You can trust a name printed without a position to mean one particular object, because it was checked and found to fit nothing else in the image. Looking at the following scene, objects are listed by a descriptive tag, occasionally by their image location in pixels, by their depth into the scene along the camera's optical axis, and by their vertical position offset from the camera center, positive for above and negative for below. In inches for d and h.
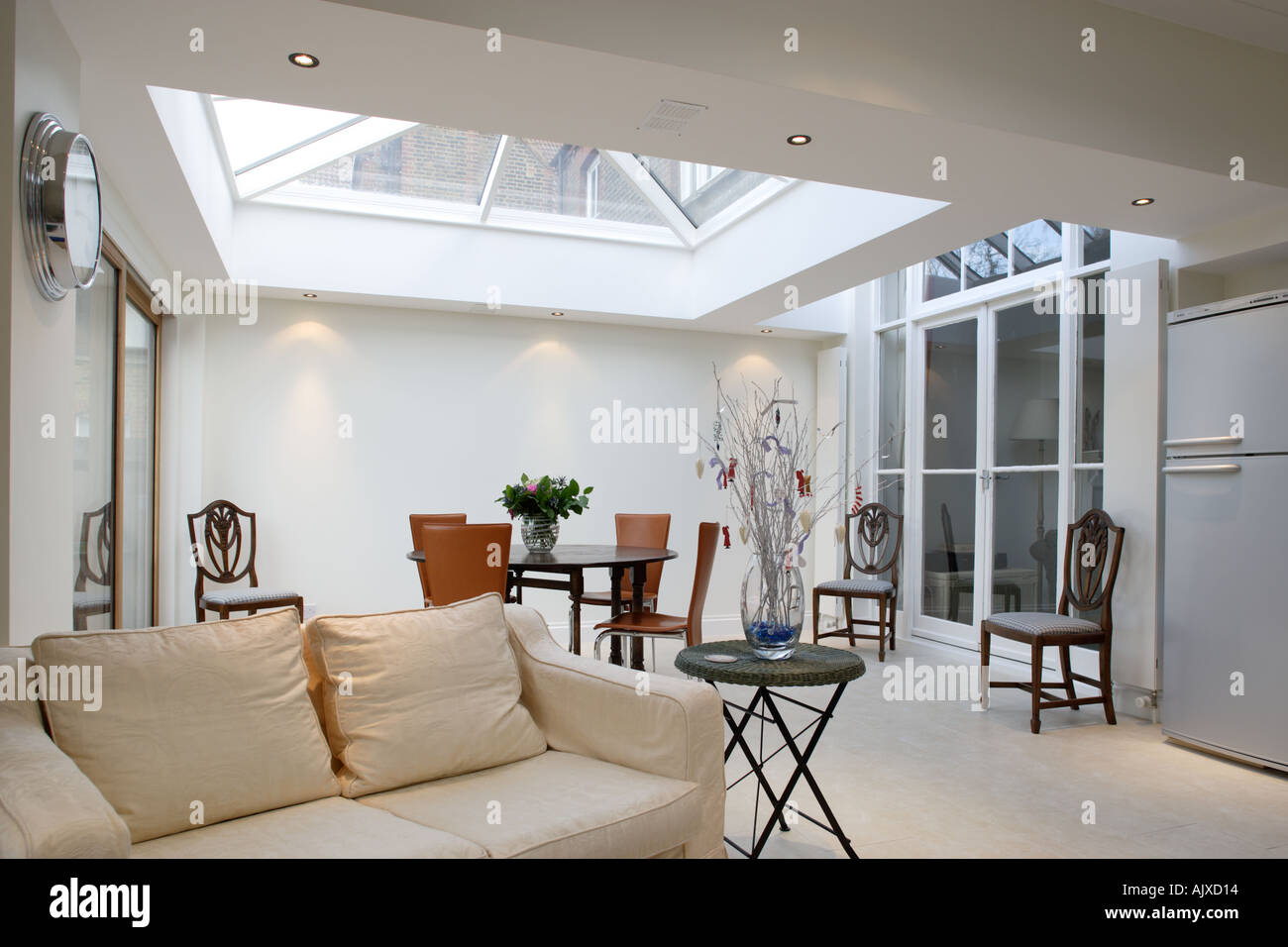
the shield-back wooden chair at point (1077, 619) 163.2 -27.0
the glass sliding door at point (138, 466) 186.1 +2.3
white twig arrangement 99.7 -5.7
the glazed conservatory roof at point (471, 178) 206.1 +80.3
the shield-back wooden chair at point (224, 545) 223.3 -18.4
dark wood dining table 163.8 -16.5
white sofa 64.6 -23.2
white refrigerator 135.7 -7.4
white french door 209.5 +5.4
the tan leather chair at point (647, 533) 217.6 -14.0
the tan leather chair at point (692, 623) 169.8 -29.3
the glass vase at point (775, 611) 99.3 -15.2
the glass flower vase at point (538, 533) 185.8 -11.7
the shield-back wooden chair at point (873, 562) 232.2 -24.0
